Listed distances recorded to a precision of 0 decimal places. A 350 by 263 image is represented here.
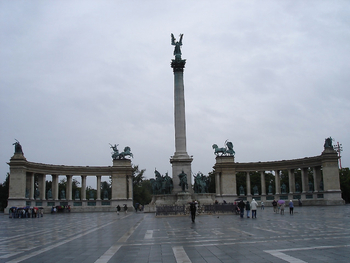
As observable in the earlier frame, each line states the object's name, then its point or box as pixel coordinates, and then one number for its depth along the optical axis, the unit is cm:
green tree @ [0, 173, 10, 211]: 9069
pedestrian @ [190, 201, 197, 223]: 2954
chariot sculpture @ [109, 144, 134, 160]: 8350
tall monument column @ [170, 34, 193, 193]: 5838
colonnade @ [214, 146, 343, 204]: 7300
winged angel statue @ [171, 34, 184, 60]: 6531
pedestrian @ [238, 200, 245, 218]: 3547
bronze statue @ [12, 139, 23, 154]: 7025
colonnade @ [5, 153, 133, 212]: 6856
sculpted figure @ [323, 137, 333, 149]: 7419
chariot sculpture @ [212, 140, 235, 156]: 8594
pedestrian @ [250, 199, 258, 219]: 3478
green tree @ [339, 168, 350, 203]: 8975
